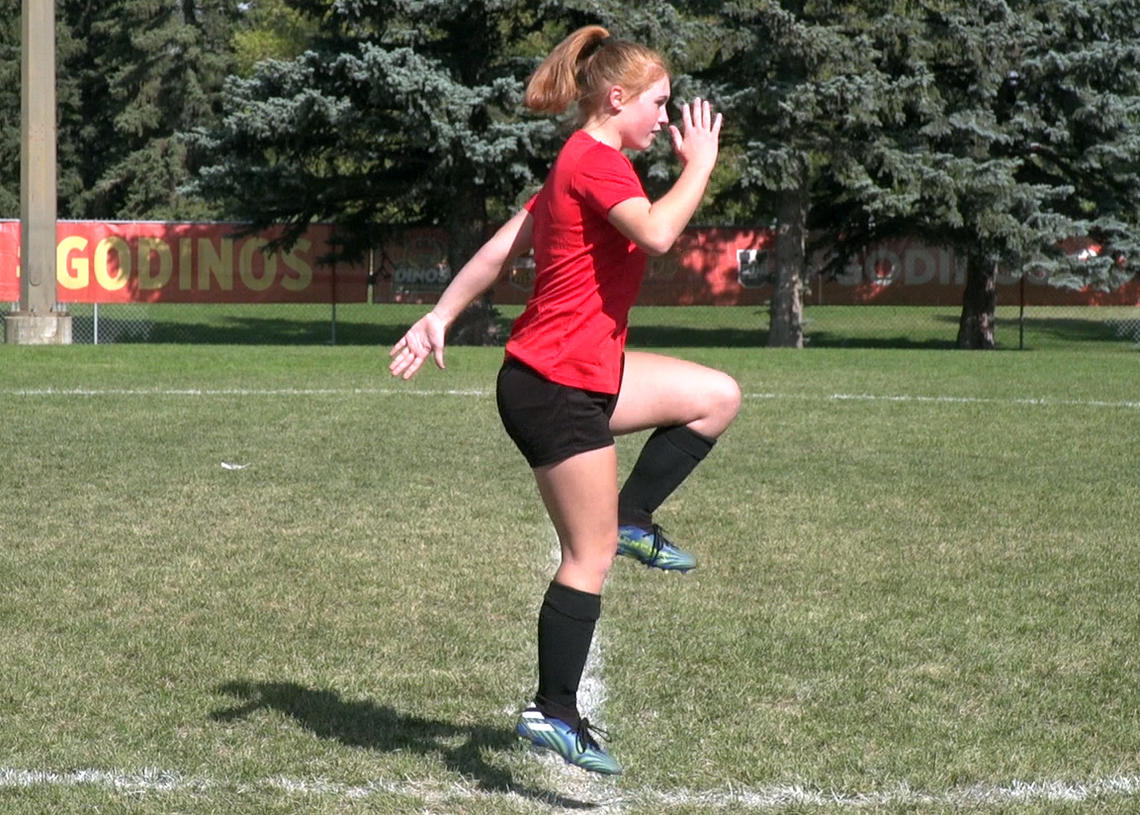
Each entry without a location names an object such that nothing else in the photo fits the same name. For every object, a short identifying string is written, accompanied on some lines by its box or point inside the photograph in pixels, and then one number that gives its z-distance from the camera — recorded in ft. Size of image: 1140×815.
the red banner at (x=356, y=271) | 87.45
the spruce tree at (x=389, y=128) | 79.56
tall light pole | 74.49
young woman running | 13.25
